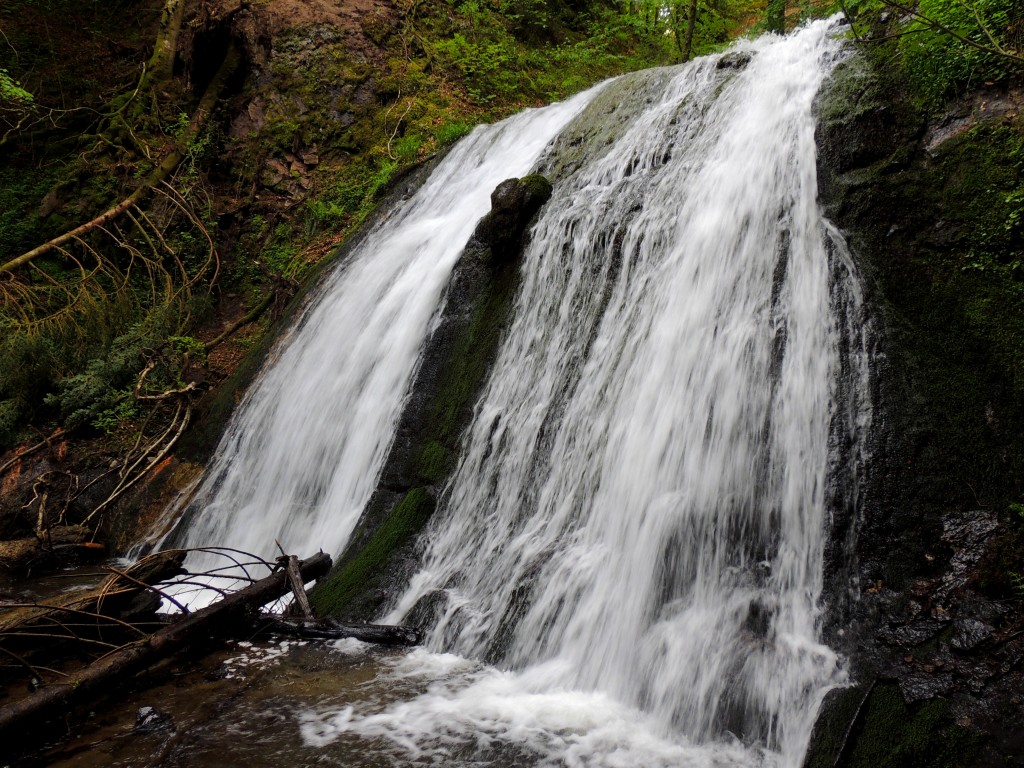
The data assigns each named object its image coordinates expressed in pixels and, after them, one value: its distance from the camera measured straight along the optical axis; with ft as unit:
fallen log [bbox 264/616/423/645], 13.35
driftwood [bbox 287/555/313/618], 14.39
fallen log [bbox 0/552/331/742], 9.97
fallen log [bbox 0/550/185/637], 12.05
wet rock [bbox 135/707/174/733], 10.32
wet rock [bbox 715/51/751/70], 20.45
